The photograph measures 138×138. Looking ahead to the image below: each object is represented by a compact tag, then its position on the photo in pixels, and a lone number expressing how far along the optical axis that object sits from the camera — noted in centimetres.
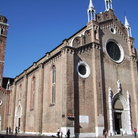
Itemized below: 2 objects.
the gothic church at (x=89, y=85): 2219
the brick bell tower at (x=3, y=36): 5103
